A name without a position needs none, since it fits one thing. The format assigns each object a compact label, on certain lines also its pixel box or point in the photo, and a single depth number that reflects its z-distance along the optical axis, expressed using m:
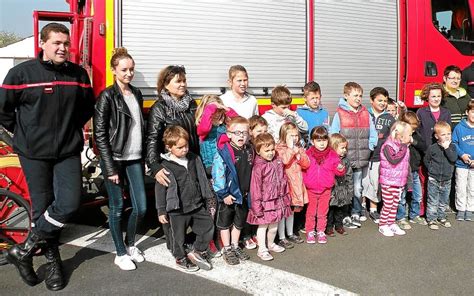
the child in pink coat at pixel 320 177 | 4.42
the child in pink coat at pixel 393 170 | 4.65
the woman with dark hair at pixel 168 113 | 3.84
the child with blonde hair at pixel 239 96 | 4.38
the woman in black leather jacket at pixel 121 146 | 3.63
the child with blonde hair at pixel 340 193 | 4.58
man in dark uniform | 3.36
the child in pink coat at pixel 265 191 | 4.00
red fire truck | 4.36
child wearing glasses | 3.88
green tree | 46.71
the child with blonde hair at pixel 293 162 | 4.27
